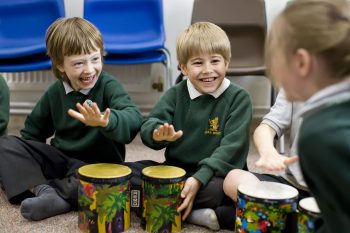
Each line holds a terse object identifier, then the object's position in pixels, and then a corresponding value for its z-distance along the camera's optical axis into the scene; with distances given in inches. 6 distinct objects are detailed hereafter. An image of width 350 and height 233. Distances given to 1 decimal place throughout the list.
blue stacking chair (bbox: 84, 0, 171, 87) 88.7
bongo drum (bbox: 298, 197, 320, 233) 34.7
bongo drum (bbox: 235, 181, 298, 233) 37.0
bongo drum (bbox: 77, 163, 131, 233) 42.1
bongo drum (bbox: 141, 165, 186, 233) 42.9
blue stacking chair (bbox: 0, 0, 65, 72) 92.4
